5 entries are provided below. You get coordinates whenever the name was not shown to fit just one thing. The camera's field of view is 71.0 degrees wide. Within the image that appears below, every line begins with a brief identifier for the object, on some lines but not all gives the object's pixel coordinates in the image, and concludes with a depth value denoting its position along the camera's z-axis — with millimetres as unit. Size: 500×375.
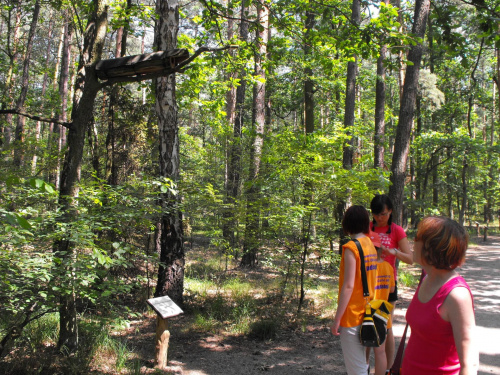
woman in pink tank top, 1695
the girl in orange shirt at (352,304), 2951
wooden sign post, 4256
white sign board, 4223
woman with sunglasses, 3877
